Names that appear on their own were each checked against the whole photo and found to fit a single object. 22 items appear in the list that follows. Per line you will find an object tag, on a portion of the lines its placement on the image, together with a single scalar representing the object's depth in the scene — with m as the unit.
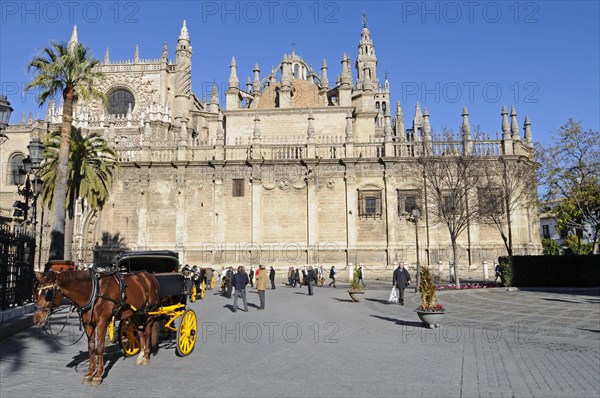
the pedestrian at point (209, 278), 28.81
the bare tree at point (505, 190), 28.94
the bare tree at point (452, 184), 27.11
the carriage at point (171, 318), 8.51
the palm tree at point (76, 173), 23.75
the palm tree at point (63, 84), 18.41
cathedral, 32.41
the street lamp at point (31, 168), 14.70
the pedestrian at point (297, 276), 29.40
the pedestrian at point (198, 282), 21.50
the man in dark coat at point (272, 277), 27.58
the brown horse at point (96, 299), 6.42
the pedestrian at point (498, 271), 26.77
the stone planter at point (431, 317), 11.66
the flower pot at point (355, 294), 19.03
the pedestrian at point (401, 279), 17.52
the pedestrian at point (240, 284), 16.03
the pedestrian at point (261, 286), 16.62
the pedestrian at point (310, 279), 22.35
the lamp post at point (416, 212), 22.36
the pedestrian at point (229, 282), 21.48
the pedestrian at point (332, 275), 28.81
